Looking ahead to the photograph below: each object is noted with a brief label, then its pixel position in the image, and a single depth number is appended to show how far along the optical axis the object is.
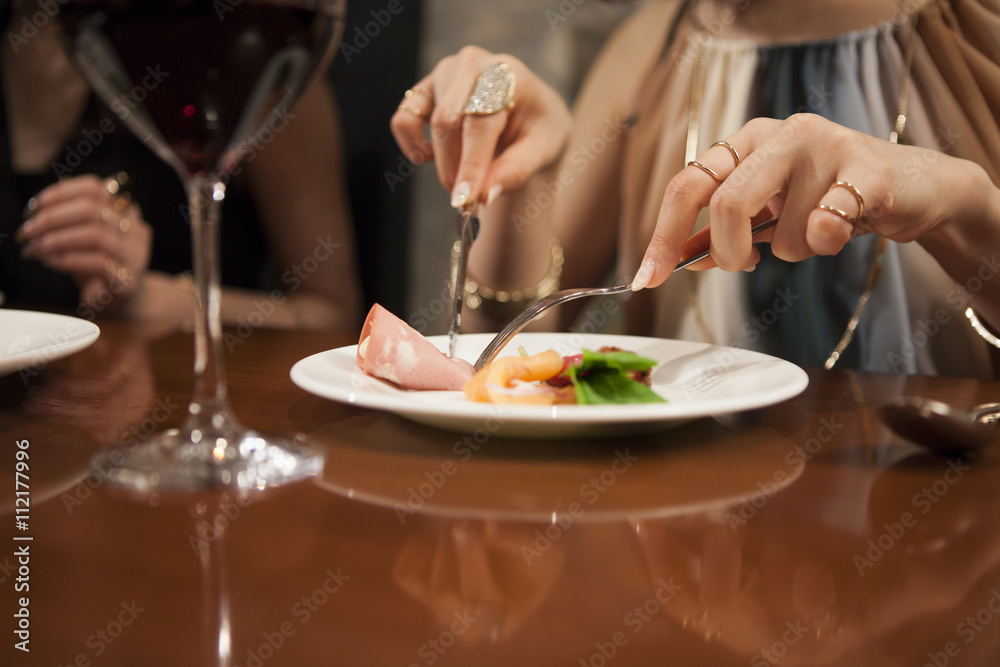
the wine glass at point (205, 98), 0.36
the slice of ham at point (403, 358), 0.62
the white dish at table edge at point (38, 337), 0.54
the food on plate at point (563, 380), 0.54
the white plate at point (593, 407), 0.46
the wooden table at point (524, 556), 0.27
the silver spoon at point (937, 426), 0.48
